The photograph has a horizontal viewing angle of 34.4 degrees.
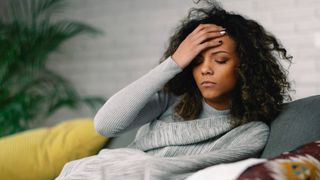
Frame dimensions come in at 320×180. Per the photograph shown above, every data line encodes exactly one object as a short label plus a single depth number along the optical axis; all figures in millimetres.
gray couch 1311
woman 1422
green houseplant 2861
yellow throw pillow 1889
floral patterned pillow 857
